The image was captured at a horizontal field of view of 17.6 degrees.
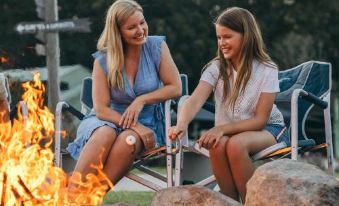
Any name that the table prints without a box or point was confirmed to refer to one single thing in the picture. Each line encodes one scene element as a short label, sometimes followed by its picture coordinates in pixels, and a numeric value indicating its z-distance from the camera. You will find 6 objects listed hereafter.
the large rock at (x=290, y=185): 4.45
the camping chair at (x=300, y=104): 6.04
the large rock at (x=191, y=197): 4.84
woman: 5.83
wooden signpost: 12.34
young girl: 5.62
